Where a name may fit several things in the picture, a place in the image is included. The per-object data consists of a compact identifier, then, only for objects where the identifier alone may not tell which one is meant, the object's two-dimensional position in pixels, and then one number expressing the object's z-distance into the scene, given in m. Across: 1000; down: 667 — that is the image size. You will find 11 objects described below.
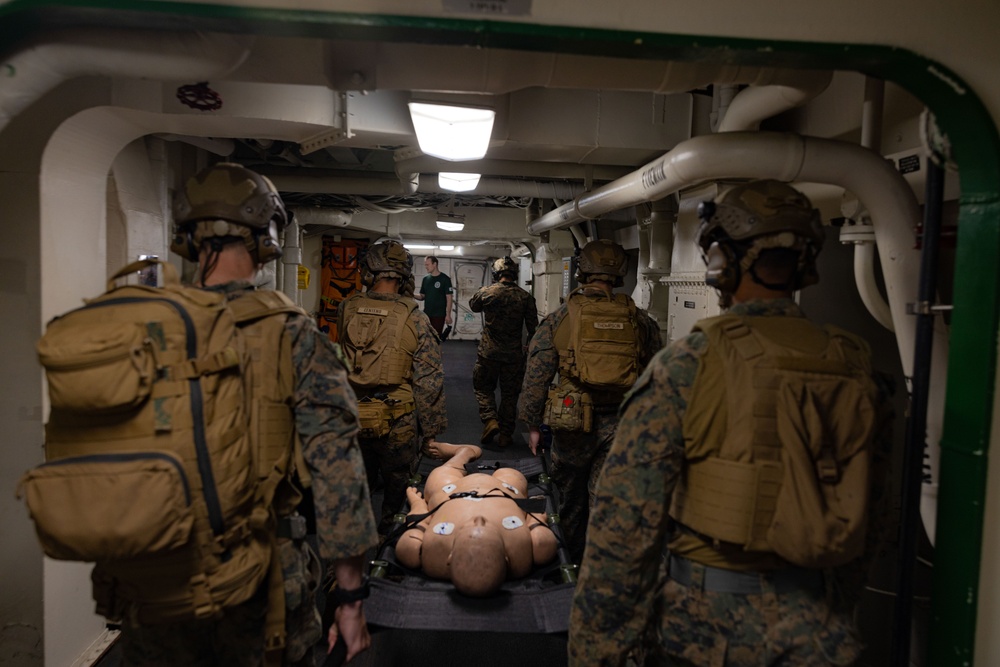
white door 18.25
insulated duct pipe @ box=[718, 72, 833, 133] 2.16
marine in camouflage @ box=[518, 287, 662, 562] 3.82
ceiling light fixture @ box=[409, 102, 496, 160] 3.17
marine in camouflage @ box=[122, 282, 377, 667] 1.70
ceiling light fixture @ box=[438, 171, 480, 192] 5.72
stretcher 2.52
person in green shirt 10.77
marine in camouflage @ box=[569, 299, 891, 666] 1.52
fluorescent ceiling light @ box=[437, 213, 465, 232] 9.71
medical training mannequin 2.64
